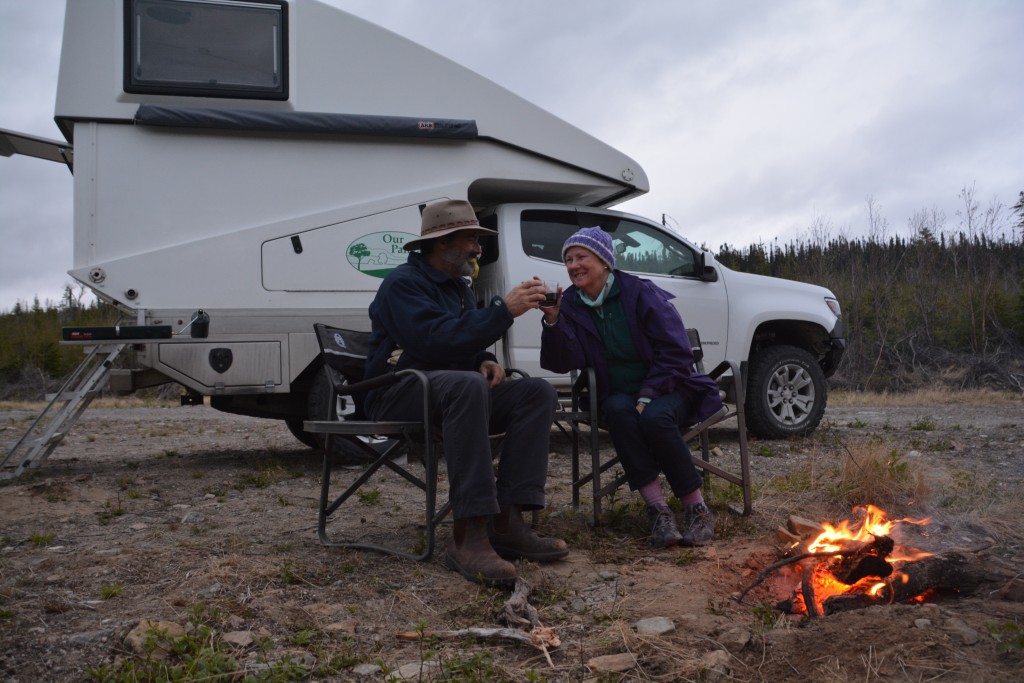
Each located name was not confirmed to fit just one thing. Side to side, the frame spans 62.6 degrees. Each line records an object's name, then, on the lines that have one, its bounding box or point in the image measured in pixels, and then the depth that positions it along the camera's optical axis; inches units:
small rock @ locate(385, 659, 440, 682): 81.7
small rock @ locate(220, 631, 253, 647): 90.0
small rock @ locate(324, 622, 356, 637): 95.2
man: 116.3
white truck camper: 204.7
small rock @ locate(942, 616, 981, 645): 83.7
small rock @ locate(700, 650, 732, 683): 82.2
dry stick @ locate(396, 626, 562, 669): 92.0
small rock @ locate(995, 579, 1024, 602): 97.6
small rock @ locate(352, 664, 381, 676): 85.0
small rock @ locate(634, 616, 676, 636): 95.0
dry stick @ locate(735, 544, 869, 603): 105.7
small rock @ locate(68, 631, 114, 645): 90.1
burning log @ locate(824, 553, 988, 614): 101.4
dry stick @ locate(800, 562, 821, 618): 98.0
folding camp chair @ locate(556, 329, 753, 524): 144.8
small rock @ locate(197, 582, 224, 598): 104.3
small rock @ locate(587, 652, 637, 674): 85.8
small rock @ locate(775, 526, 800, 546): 124.3
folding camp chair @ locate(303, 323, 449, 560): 121.5
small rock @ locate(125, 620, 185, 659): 86.6
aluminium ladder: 200.8
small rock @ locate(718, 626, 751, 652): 88.3
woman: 137.9
